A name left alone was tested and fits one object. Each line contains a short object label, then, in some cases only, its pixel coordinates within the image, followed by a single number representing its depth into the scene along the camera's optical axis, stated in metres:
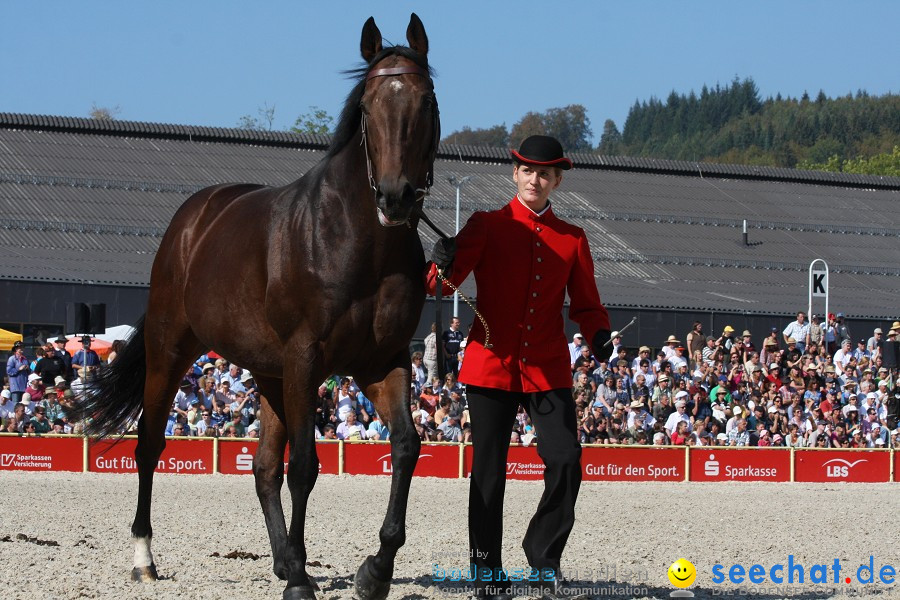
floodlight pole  35.49
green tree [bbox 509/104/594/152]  132.00
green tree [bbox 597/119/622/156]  152.38
